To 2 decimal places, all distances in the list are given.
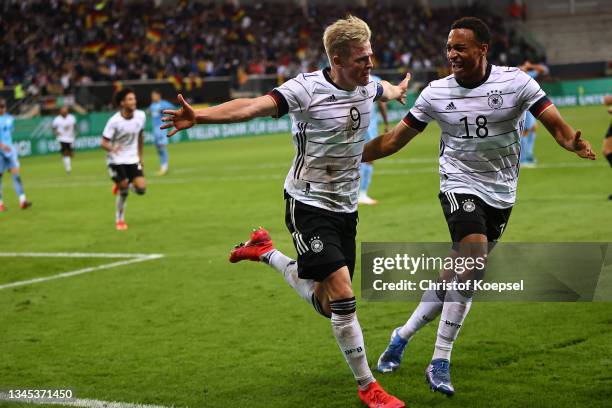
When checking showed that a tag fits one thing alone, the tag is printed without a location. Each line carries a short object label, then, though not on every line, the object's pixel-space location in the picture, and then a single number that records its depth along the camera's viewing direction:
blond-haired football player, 5.74
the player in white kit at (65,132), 27.62
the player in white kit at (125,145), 15.85
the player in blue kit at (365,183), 16.88
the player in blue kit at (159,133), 25.42
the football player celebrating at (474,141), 6.16
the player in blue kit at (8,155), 19.33
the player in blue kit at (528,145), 21.40
